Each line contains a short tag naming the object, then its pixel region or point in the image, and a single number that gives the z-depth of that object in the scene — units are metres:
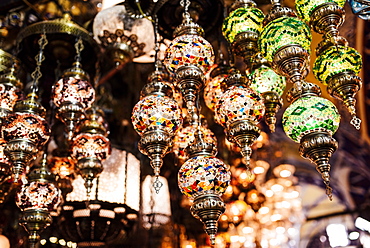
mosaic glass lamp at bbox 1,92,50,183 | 1.55
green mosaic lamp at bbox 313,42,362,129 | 1.30
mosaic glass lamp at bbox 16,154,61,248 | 1.67
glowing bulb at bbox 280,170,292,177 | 5.18
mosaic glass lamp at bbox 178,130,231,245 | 1.24
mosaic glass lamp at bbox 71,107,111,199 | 1.88
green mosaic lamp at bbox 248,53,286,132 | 1.64
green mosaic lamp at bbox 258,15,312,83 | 1.25
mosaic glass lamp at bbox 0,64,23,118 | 1.90
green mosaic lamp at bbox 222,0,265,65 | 1.50
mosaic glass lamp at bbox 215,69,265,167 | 1.33
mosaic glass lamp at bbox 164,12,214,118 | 1.34
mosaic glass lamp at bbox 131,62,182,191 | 1.30
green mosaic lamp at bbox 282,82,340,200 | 1.21
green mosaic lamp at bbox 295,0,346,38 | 1.28
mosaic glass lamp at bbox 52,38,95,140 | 1.84
